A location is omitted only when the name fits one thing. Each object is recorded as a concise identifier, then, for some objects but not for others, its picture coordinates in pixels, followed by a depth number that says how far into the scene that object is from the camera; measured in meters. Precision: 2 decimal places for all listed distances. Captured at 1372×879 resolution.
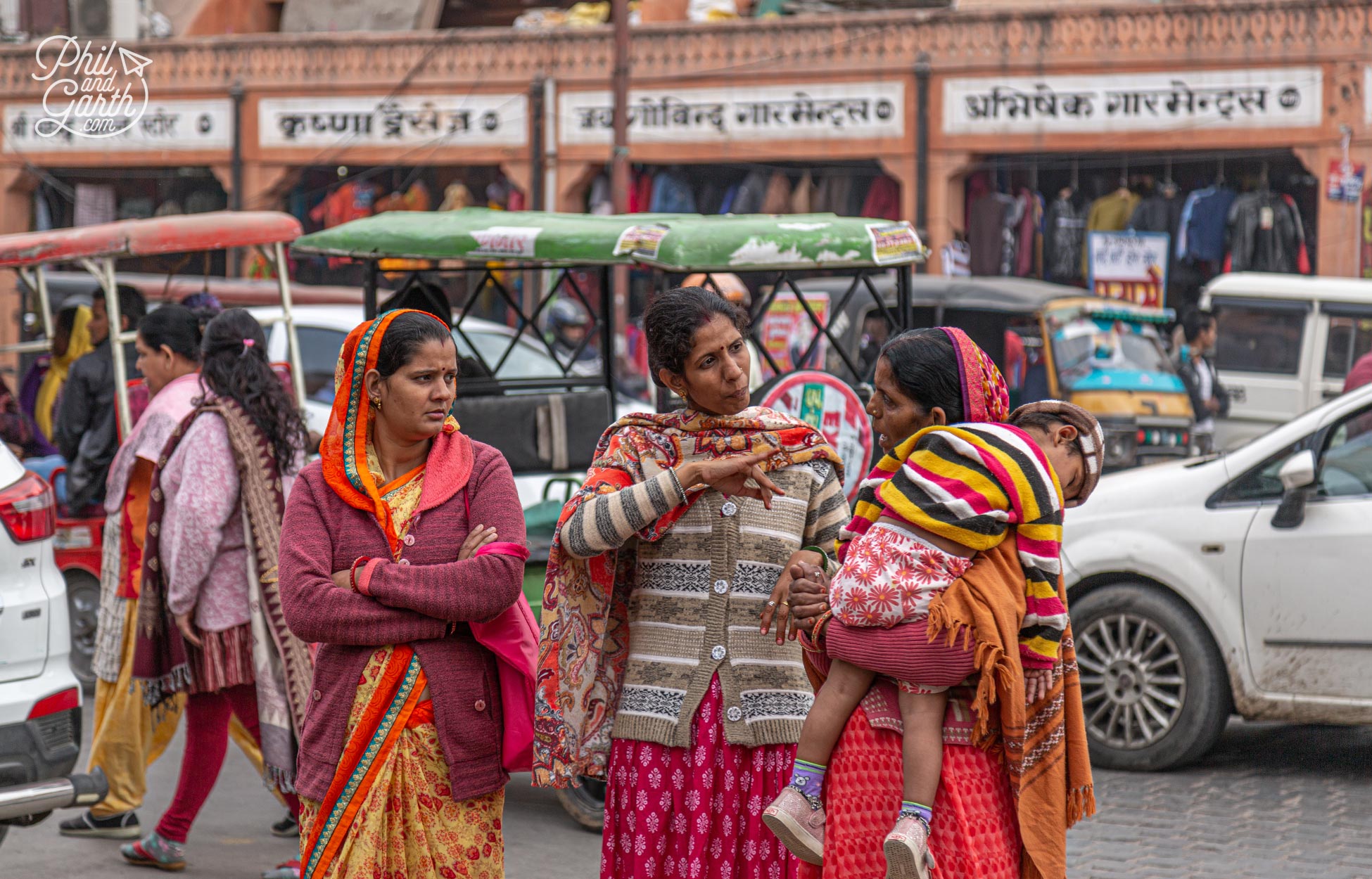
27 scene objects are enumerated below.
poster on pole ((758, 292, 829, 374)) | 13.88
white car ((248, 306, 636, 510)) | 11.84
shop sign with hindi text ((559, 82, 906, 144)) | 19.75
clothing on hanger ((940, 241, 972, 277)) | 19.36
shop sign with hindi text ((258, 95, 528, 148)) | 21.70
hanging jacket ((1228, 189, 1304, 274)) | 18.16
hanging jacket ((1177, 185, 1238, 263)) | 18.50
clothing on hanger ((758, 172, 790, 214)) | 20.56
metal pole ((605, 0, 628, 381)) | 17.73
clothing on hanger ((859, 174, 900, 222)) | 20.41
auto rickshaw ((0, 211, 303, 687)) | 7.79
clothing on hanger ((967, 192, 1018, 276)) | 19.55
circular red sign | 6.47
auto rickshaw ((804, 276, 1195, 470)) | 13.05
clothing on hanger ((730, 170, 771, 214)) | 20.69
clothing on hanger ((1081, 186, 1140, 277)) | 19.17
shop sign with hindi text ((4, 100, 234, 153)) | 23.02
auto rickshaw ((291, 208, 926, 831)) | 5.96
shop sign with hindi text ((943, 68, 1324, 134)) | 17.88
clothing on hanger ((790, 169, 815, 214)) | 20.81
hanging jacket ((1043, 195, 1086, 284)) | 19.45
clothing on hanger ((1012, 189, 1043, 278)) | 19.52
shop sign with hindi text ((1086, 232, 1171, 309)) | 19.00
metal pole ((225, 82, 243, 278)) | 22.64
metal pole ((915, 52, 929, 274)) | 19.25
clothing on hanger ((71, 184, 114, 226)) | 24.64
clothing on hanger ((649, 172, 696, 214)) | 21.14
